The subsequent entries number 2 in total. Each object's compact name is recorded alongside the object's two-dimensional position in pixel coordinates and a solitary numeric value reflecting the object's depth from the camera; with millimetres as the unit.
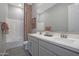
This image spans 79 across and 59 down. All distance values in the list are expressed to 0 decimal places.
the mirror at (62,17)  1669
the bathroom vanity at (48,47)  1123
